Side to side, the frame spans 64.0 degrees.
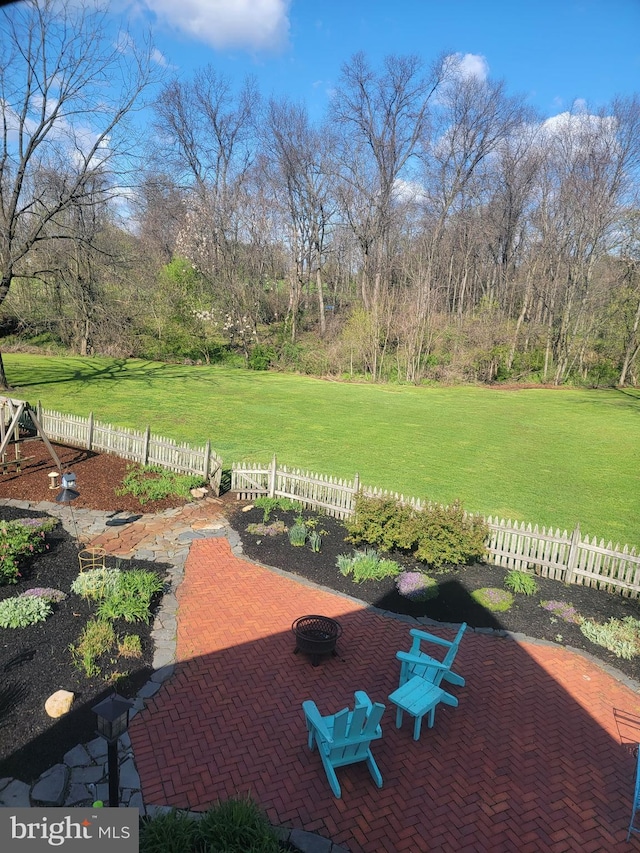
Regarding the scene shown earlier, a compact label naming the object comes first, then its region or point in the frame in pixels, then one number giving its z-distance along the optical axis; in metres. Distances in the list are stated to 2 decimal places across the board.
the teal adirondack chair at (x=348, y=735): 5.01
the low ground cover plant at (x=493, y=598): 8.73
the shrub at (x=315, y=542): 10.31
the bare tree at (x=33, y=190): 21.78
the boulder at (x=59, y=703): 5.59
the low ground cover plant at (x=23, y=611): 7.12
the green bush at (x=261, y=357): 40.34
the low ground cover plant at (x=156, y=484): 12.52
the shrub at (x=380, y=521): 10.12
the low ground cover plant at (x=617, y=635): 7.69
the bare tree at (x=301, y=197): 45.28
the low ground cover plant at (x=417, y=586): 8.91
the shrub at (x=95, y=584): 7.98
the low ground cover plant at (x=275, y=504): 12.29
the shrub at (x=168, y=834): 4.13
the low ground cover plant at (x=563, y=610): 8.46
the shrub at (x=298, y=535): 10.45
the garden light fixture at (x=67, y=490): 9.35
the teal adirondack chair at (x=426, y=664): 6.25
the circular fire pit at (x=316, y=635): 6.94
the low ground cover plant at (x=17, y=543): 8.26
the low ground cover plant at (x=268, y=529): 11.05
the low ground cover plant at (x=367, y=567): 9.42
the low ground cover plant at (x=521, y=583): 9.22
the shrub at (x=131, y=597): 7.52
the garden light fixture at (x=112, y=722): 3.92
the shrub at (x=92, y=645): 6.37
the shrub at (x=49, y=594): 7.79
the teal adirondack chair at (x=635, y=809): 4.57
